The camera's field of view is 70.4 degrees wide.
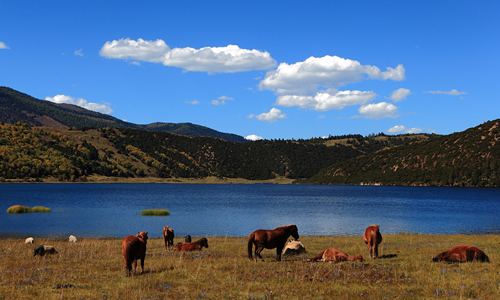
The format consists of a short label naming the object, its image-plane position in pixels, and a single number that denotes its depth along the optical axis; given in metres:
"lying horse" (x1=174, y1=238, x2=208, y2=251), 22.06
